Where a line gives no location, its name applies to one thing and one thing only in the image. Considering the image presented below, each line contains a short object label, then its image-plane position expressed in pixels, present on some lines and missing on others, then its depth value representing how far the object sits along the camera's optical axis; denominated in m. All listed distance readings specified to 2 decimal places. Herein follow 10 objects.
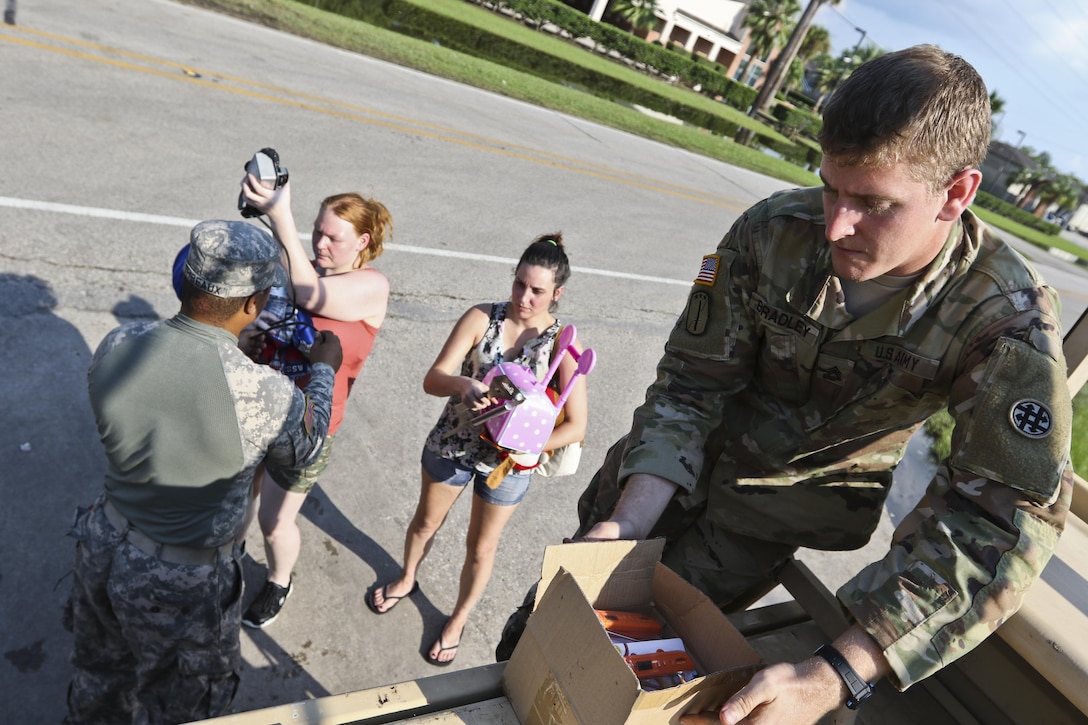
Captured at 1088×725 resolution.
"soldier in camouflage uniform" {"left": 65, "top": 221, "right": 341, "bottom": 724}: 2.15
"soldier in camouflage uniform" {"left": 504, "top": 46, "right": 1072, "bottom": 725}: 1.65
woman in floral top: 3.36
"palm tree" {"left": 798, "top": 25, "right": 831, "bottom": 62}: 68.81
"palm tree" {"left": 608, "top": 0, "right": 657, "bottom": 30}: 52.12
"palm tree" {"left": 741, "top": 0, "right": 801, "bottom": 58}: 51.91
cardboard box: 1.41
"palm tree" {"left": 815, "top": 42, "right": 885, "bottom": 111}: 68.69
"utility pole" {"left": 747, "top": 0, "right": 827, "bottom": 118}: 33.16
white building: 57.25
